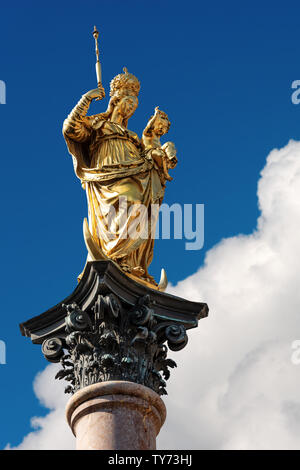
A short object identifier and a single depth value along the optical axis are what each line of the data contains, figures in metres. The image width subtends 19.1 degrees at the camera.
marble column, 14.09
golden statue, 17.02
